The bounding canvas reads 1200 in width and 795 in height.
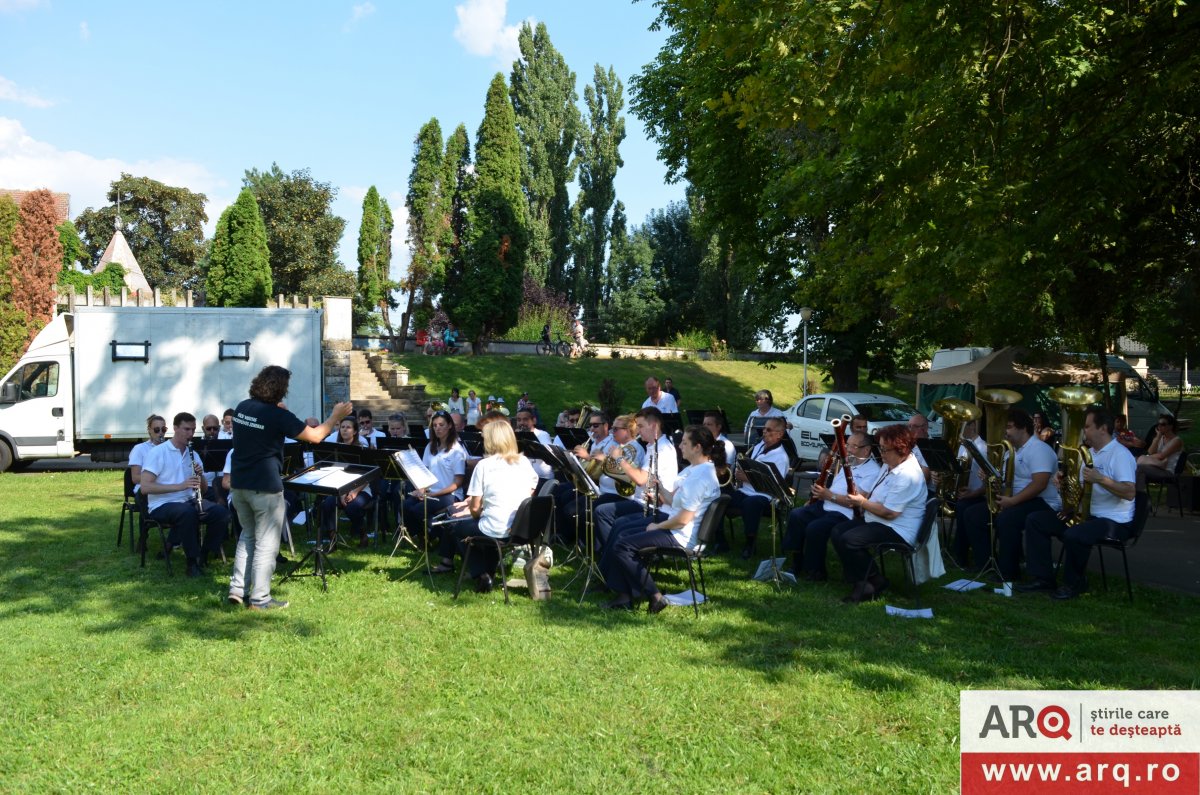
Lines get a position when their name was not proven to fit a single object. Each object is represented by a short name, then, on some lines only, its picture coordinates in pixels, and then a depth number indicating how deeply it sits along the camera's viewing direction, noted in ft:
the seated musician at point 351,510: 31.94
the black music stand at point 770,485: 26.86
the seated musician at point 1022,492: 25.85
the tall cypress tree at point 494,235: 127.95
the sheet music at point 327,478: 24.15
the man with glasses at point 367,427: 38.65
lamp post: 76.43
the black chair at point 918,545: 23.30
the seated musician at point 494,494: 24.35
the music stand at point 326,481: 23.86
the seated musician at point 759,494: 31.04
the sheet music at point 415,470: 27.12
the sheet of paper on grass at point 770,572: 26.73
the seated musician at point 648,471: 25.53
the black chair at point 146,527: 27.84
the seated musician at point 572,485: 29.81
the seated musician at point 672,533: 22.99
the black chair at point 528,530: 23.75
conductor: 22.79
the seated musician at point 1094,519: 23.71
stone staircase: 84.33
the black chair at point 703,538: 22.99
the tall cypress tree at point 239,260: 131.13
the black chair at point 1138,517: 23.71
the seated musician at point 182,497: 27.43
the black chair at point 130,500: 30.28
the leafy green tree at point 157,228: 177.58
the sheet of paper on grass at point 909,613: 22.04
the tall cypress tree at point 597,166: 169.58
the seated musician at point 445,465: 30.30
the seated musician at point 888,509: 23.38
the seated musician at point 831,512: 25.67
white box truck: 58.95
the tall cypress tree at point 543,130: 158.81
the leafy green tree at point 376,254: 149.79
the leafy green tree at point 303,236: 155.33
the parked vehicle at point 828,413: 60.85
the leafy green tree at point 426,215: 138.62
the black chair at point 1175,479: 40.78
